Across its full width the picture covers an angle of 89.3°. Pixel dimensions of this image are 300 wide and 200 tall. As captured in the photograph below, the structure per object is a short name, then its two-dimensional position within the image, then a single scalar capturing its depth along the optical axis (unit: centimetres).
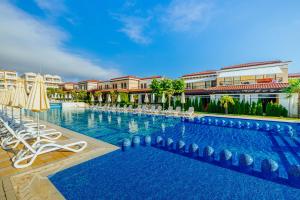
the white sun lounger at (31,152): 512
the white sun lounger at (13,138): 674
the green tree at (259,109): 1934
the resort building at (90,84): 5569
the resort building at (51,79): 8596
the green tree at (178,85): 2459
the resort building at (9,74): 6752
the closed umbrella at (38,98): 563
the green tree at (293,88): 1618
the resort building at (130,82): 4378
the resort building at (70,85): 6699
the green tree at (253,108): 1975
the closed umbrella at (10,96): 959
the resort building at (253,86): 1905
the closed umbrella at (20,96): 812
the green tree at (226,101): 2055
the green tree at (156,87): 2434
